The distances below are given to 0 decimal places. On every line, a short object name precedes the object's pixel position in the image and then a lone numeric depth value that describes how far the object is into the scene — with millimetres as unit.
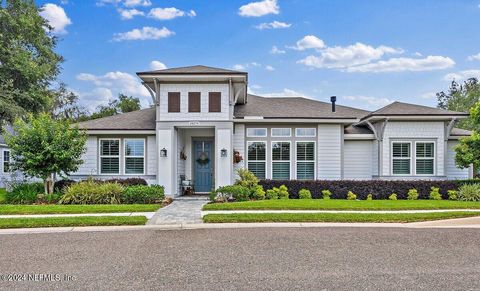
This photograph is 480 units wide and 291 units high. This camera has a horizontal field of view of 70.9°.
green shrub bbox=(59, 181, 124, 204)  11961
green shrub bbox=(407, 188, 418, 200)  13383
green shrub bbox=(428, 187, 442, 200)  13312
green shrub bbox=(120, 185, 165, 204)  12155
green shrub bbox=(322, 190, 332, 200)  13531
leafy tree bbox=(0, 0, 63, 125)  19984
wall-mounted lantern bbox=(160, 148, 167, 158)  14117
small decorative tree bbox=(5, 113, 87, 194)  12297
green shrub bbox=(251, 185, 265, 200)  13195
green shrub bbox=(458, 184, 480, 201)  12680
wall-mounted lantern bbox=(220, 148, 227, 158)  14148
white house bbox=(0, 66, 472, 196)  14164
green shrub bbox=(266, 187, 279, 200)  13358
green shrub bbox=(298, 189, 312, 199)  13469
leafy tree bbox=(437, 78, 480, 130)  33469
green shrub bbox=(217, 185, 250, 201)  12649
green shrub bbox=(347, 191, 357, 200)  13430
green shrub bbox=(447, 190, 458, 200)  13070
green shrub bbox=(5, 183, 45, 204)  12172
